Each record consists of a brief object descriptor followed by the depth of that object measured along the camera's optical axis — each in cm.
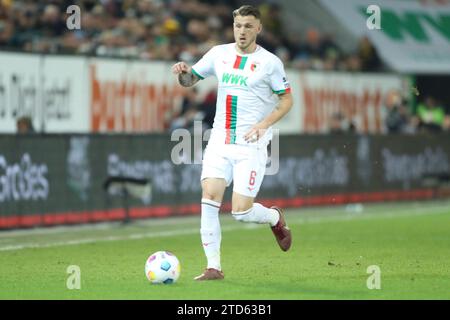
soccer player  1170
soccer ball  1134
